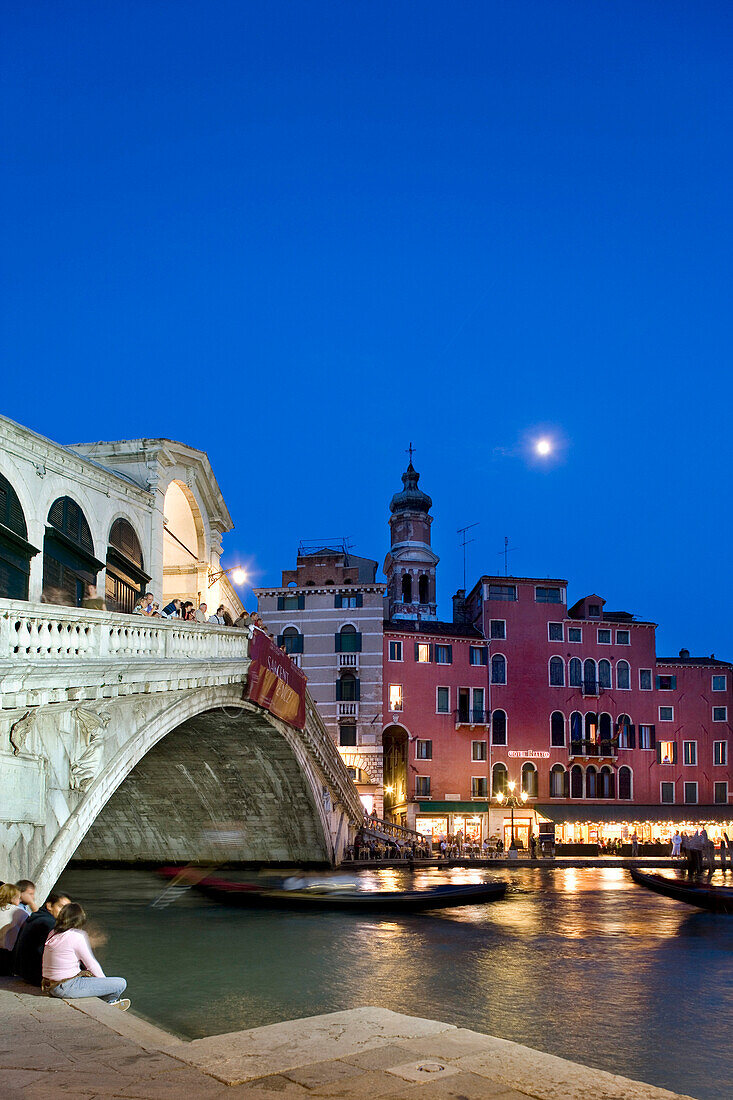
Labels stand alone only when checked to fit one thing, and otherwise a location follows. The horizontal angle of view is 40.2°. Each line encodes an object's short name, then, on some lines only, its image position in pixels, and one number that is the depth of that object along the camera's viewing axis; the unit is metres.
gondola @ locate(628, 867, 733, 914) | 26.67
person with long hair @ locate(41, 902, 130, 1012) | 8.60
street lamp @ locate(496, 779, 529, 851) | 45.38
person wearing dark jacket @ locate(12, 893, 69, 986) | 9.16
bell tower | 71.38
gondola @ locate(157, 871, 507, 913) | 25.83
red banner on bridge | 23.41
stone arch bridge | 12.63
